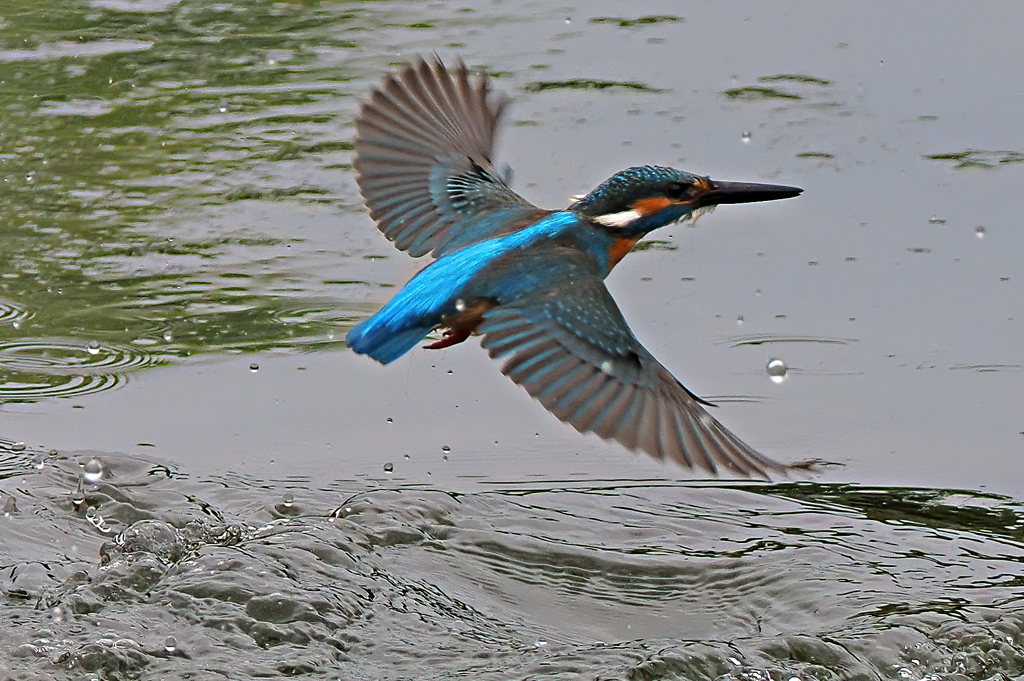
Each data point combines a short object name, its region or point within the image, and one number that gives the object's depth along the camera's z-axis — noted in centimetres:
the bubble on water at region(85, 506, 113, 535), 828
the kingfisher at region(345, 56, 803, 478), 638
